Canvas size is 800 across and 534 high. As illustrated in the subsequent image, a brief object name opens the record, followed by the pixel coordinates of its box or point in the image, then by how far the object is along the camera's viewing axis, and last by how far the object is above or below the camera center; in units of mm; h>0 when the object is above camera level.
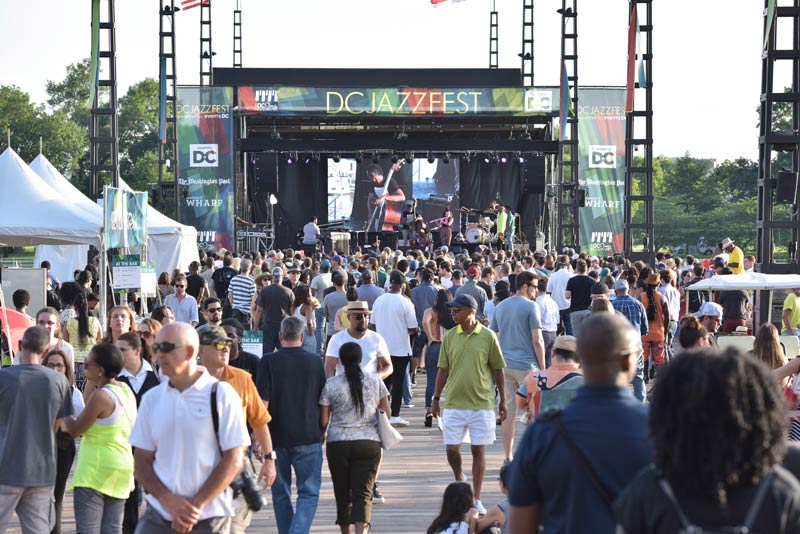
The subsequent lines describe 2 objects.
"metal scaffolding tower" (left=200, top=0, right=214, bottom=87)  49625 +6767
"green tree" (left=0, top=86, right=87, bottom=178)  99000 +7428
